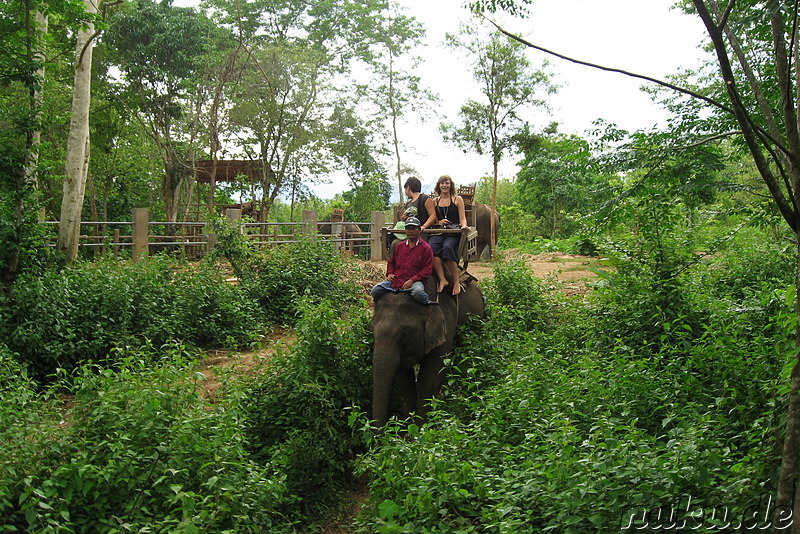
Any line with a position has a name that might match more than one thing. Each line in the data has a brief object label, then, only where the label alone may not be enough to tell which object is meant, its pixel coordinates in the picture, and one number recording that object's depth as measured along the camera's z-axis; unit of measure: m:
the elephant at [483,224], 16.56
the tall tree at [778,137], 2.95
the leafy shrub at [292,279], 11.63
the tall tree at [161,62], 21.42
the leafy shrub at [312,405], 6.16
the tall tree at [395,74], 30.78
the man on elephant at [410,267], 7.40
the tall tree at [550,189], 28.11
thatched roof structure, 24.22
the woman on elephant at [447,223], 7.91
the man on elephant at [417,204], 7.96
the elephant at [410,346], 6.87
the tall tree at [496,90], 24.00
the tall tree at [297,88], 23.75
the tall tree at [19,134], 9.09
